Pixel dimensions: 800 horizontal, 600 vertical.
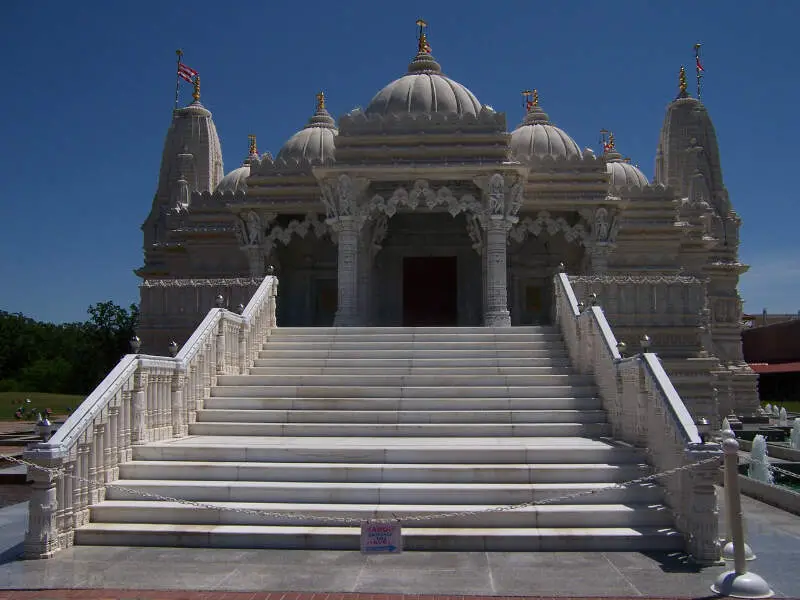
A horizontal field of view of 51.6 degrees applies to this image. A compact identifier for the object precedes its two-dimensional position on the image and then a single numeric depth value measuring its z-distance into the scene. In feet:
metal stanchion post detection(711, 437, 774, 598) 24.90
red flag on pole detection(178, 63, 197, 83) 118.73
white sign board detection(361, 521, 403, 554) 27.84
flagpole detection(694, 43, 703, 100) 120.16
